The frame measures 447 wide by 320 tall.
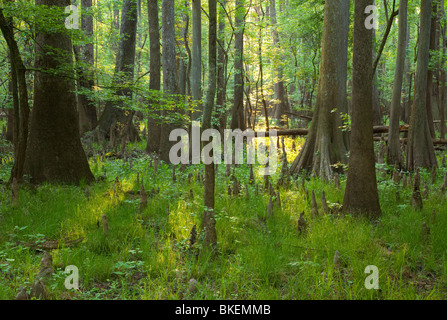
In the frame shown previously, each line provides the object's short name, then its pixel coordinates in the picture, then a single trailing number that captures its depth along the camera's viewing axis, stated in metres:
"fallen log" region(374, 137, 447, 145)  10.77
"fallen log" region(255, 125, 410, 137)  10.05
